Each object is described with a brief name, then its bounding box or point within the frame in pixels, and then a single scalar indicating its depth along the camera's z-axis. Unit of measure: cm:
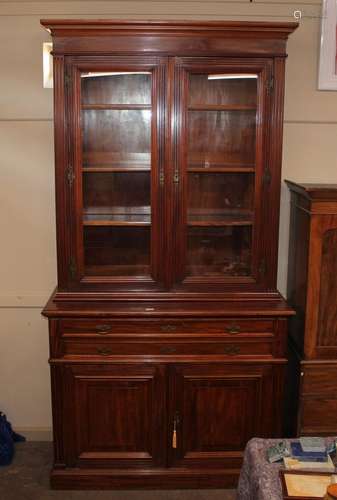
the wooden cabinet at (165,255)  276
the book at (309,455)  209
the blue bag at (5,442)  318
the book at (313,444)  214
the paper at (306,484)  189
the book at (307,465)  204
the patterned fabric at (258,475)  194
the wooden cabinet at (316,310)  269
